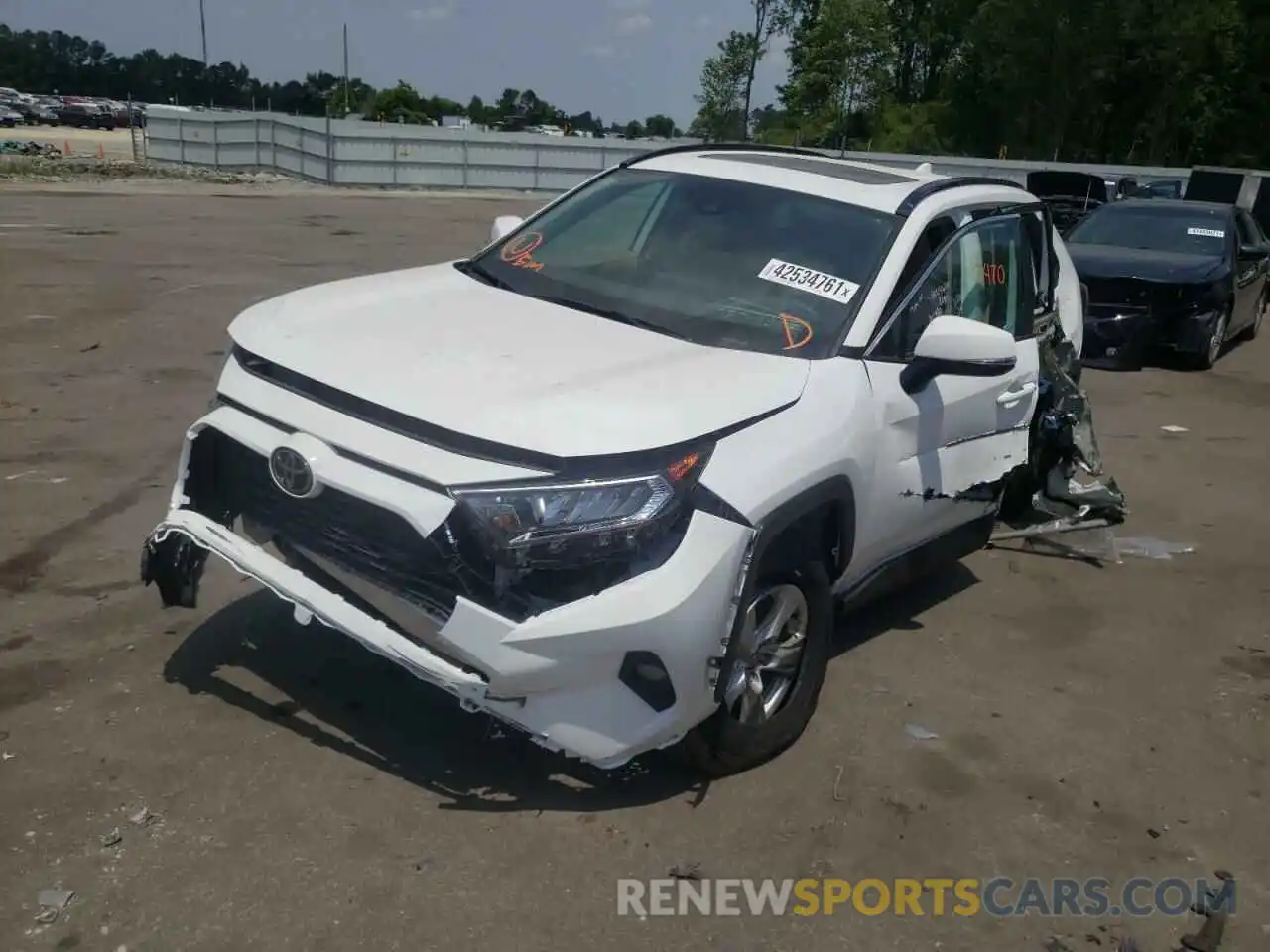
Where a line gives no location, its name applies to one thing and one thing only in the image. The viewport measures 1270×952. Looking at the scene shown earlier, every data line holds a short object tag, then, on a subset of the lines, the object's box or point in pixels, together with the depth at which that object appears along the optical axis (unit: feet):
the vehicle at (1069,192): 62.54
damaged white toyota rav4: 10.46
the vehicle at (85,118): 226.38
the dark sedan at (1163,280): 37.35
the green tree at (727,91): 203.51
